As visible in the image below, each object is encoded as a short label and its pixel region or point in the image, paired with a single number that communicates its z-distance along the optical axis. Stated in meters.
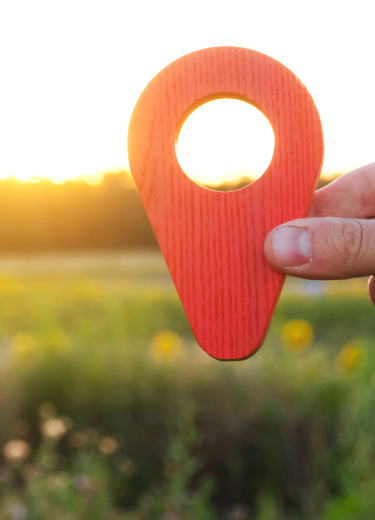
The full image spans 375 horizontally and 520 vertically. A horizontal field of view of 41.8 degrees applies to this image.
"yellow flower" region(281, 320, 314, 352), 2.29
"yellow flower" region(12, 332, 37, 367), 2.38
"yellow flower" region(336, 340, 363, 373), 2.08
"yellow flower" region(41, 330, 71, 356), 2.45
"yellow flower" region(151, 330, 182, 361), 2.29
